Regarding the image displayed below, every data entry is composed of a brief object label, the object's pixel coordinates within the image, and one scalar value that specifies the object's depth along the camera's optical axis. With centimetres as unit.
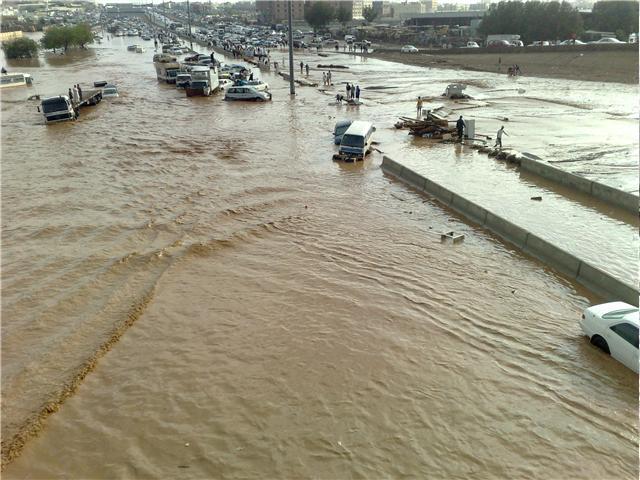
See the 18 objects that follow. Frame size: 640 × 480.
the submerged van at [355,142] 2055
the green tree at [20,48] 7269
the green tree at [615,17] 6450
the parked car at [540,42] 6719
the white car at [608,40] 5377
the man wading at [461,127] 2377
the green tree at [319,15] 11150
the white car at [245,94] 3612
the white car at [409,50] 7288
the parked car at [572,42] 5517
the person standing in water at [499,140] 2164
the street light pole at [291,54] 3447
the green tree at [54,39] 8356
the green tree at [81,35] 8826
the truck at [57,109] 2834
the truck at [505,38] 6681
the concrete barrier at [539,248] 985
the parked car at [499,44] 6268
